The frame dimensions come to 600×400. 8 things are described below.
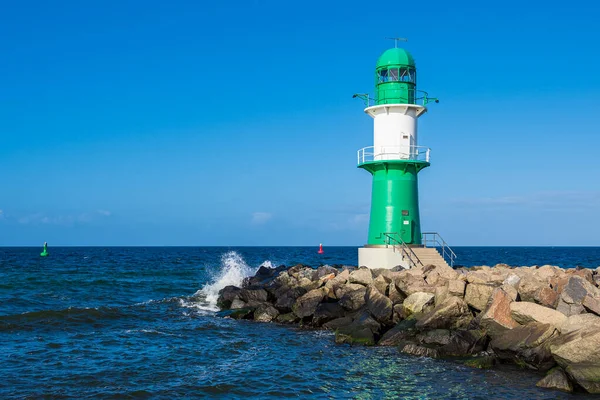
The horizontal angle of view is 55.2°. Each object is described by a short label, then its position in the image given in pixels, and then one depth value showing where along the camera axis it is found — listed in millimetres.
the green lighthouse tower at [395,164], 21594
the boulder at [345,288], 18234
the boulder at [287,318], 18250
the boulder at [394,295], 16656
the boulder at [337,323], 16578
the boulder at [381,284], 17494
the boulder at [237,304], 20906
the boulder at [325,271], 21203
